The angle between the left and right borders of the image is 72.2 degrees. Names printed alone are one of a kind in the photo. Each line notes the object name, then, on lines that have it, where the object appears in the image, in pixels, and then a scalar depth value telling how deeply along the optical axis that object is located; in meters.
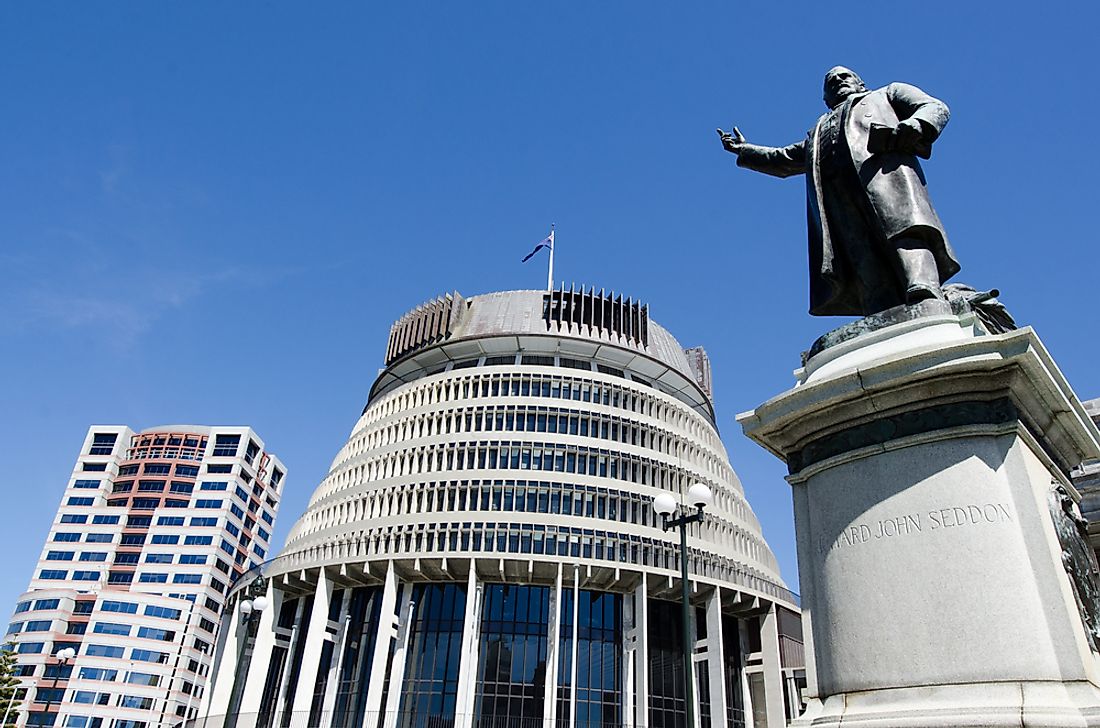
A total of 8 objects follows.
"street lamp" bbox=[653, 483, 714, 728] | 11.88
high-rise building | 94.69
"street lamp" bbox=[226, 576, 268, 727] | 20.20
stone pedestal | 3.91
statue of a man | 5.53
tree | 68.75
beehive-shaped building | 50.78
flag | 67.69
